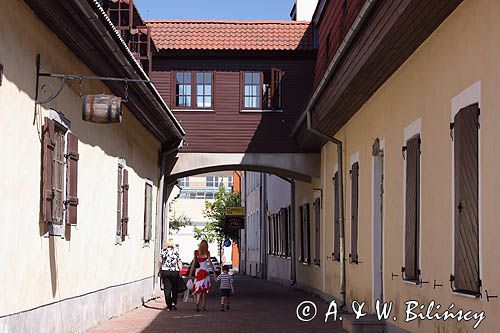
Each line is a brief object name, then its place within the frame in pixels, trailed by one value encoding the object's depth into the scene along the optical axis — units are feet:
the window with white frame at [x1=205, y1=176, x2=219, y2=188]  356.05
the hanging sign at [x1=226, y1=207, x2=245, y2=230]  146.30
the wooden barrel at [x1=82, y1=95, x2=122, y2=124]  39.70
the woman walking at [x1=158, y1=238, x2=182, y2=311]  65.41
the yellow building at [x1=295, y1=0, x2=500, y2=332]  29.76
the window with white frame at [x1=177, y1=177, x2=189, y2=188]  352.69
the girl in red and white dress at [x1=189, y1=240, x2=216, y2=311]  65.26
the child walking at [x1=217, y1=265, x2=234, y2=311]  64.64
